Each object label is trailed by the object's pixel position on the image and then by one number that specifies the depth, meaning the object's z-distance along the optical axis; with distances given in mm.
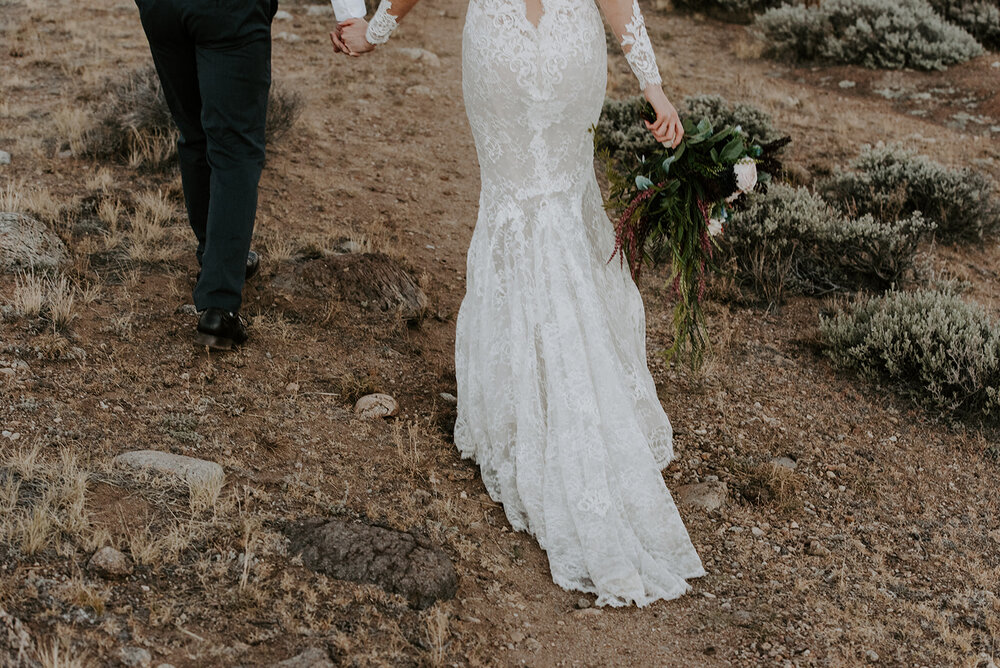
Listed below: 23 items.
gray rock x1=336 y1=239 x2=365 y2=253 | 5273
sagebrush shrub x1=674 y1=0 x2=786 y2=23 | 11789
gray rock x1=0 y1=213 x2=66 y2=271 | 4363
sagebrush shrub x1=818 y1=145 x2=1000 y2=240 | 6340
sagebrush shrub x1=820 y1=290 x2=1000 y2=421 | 4449
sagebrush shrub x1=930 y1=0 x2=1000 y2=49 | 10086
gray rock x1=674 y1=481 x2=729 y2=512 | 3654
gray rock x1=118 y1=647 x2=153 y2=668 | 2383
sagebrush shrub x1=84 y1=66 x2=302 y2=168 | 5953
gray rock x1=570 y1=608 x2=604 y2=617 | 3006
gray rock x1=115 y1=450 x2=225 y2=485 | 3129
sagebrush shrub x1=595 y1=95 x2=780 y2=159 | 7273
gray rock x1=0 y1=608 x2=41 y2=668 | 2264
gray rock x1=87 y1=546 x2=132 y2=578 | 2652
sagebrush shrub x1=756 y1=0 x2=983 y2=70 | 9625
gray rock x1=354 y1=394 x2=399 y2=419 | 3836
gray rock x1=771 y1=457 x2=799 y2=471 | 3990
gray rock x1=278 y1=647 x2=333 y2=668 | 2502
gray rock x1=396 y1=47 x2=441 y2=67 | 8992
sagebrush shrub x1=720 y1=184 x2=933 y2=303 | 5578
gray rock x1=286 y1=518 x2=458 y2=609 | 2867
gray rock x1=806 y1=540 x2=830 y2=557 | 3457
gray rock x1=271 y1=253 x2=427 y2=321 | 4672
